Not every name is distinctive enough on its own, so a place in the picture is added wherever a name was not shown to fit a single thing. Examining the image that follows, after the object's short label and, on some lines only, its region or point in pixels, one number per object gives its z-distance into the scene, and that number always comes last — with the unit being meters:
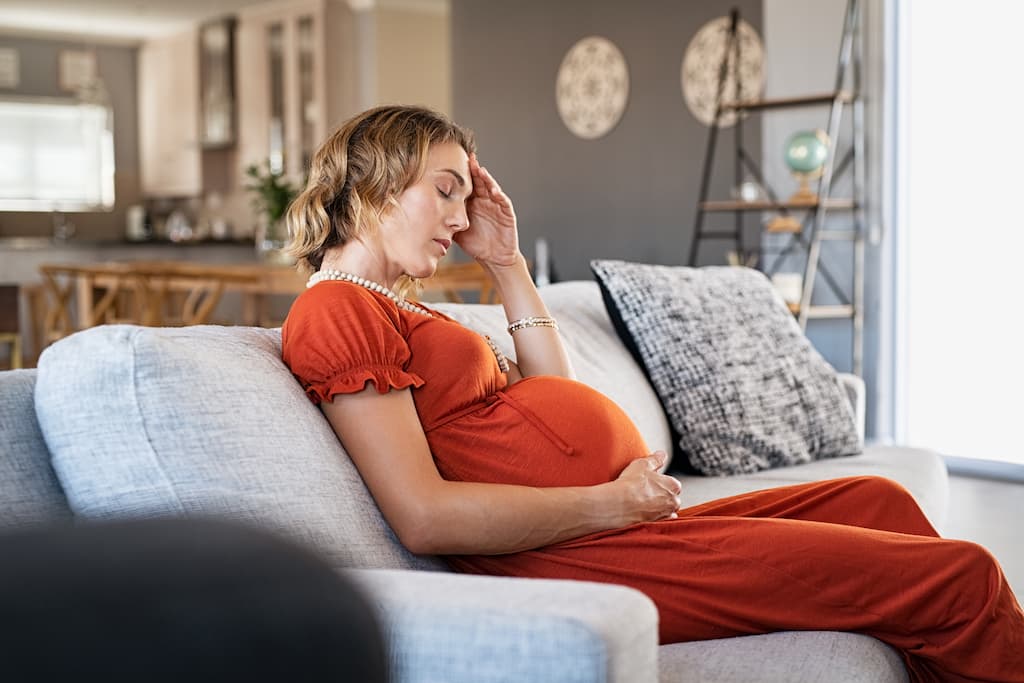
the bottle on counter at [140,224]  10.51
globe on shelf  5.17
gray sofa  1.22
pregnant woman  1.38
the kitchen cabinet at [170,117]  9.86
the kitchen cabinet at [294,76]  8.78
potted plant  5.70
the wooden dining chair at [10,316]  6.08
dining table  5.04
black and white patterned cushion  2.50
